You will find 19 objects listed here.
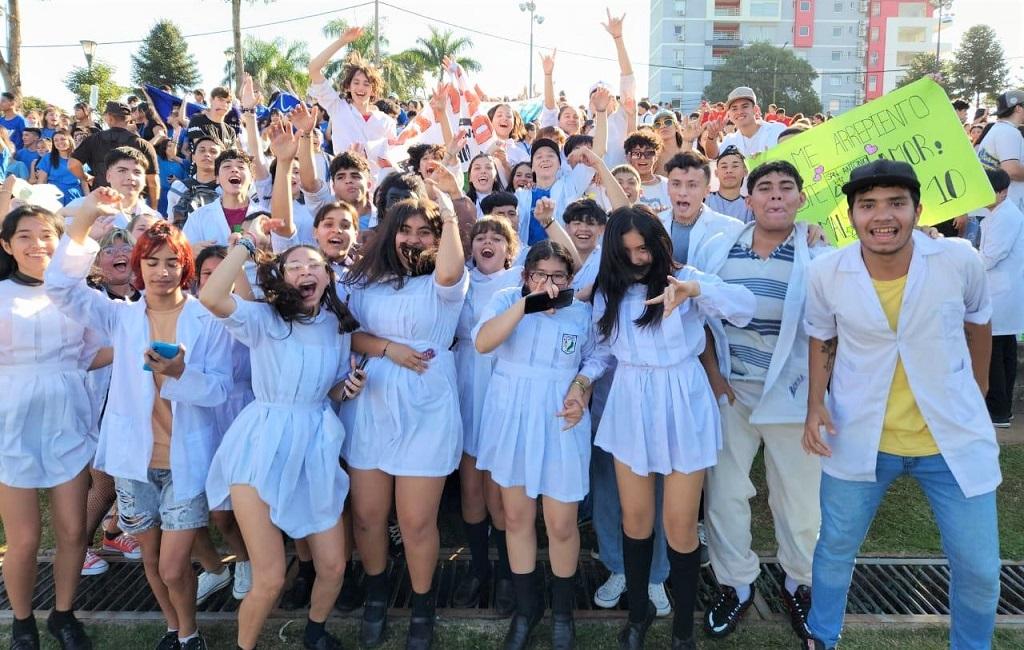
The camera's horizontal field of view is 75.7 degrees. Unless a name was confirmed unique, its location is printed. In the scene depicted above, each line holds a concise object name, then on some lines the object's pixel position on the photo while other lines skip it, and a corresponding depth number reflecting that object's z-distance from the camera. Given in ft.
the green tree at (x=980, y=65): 143.43
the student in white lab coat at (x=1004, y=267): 18.47
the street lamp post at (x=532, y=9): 118.52
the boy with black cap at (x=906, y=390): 8.88
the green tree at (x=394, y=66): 112.98
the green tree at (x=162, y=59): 130.00
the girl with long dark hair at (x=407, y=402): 10.71
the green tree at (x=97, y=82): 102.73
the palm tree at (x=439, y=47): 129.29
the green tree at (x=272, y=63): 113.50
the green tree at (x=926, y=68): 145.59
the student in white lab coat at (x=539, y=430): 10.45
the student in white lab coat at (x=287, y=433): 9.83
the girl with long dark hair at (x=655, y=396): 10.12
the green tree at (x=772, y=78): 181.88
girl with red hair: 10.19
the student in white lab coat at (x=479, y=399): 11.94
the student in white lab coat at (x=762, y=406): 10.98
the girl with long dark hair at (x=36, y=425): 10.52
